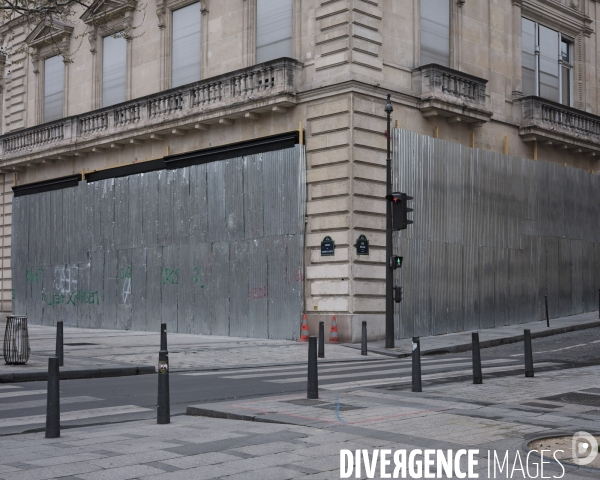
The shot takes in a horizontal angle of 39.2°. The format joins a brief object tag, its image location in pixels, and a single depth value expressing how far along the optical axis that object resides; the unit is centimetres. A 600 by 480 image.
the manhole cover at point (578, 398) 1054
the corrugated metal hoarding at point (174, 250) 2497
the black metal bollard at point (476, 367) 1271
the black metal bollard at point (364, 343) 1983
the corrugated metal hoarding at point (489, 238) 2498
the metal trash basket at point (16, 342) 1545
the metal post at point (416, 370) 1157
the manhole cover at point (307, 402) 1034
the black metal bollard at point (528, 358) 1366
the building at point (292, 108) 2384
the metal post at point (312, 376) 1089
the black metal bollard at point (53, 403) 842
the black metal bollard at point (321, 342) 1900
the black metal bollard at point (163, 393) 918
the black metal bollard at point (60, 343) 1573
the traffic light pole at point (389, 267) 2162
